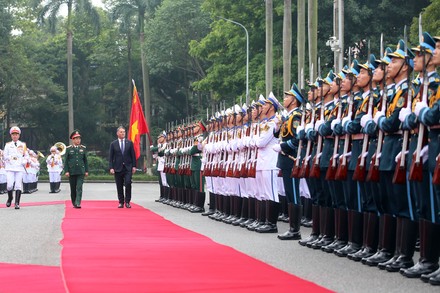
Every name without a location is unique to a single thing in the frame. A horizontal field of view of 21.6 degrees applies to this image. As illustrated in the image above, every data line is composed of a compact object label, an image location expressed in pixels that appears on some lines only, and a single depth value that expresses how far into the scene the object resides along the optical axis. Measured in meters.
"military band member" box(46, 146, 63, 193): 41.62
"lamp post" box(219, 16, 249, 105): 52.49
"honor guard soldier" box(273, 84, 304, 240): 14.68
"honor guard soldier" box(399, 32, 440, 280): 10.25
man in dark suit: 26.73
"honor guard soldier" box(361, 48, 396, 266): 11.43
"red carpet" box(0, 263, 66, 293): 9.25
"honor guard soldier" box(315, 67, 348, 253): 12.83
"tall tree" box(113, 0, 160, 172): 73.94
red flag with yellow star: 32.56
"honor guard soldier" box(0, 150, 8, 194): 38.98
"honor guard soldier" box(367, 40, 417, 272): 10.92
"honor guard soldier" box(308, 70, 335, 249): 13.20
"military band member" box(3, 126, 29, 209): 25.70
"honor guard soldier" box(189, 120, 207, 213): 24.75
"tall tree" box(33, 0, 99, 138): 68.88
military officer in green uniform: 26.48
